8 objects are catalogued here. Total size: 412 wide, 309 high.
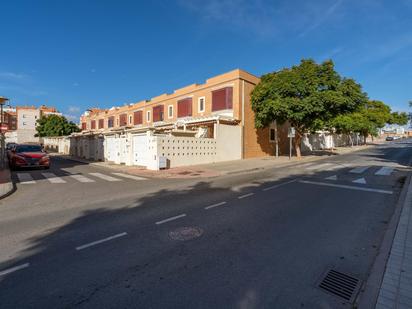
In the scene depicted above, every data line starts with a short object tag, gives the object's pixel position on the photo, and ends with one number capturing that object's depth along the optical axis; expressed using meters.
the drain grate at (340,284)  2.89
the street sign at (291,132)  20.08
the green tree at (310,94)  19.09
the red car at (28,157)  14.68
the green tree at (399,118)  57.44
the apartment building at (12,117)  92.31
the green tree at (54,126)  50.06
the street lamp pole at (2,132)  14.87
